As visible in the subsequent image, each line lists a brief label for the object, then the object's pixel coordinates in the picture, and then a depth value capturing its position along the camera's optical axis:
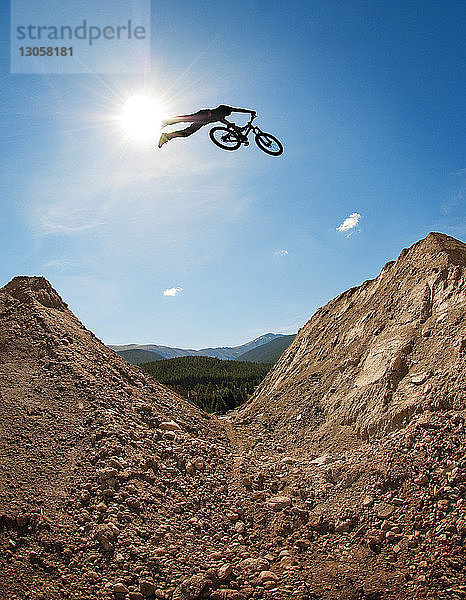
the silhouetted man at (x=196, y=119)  6.98
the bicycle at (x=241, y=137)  7.52
